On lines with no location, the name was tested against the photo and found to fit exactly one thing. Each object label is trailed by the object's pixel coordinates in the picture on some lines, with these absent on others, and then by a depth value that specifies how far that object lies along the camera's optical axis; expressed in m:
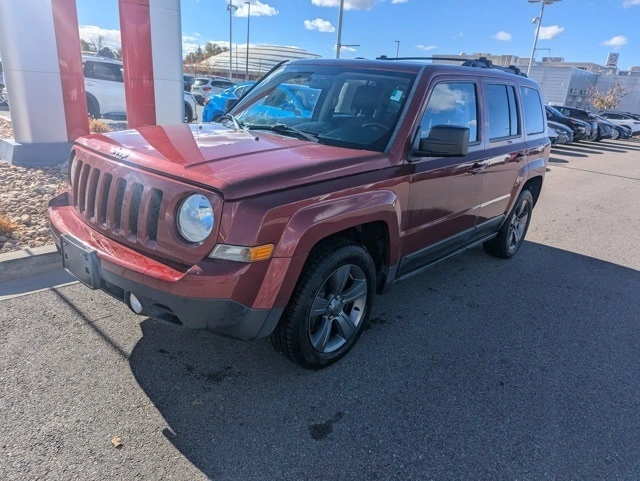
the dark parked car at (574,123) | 21.50
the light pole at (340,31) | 21.92
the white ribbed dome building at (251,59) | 75.88
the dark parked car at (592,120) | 23.92
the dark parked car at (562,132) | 19.85
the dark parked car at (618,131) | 26.46
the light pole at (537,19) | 25.58
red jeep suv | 2.27
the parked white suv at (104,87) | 12.60
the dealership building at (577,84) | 54.88
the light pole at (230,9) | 52.78
